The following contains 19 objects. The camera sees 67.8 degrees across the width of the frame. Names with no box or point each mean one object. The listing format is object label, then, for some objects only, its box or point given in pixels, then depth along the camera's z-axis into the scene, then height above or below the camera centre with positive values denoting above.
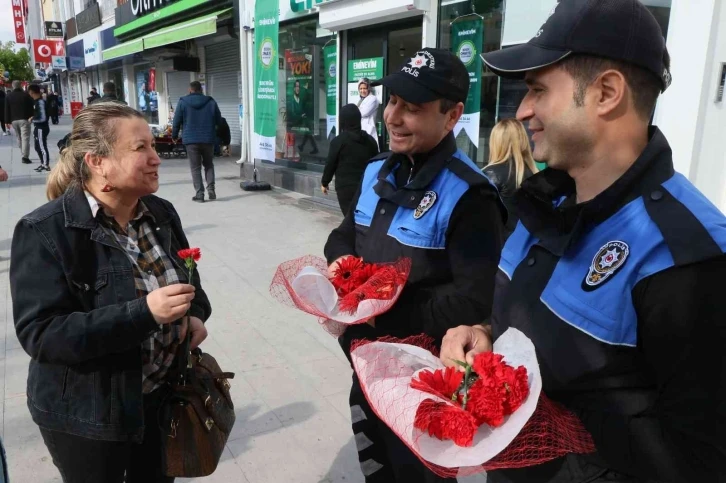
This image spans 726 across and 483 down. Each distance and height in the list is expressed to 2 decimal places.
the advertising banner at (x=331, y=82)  10.08 +0.54
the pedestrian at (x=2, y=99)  15.52 +0.20
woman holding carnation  1.67 -0.60
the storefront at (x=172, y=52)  14.06 +1.85
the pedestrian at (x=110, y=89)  11.02 +0.37
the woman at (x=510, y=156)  4.40 -0.34
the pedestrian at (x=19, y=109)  13.27 -0.07
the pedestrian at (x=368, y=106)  8.52 +0.08
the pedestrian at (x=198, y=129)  9.42 -0.34
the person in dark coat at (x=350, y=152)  6.48 -0.48
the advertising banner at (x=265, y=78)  9.77 +0.57
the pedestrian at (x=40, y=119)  13.53 -0.31
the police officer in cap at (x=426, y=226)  1.83 -0.39
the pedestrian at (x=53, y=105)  24.31 +0.08
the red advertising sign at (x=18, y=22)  55.88 +8.73
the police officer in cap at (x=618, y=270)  1.00 -0.31
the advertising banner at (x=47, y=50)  34.47 +3.58
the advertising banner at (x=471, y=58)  7.21 +0.72
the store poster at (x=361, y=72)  9.01 +0.65
